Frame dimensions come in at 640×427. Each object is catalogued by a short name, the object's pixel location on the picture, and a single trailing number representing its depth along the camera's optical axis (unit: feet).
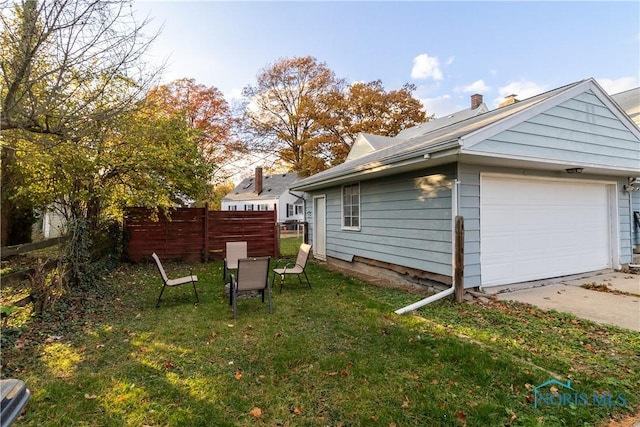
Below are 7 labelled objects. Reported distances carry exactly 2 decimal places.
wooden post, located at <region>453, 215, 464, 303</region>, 17.07
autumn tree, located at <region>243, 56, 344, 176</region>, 81.00
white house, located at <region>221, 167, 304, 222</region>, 102.06
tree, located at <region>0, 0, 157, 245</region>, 11.51
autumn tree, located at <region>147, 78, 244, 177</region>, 70.28
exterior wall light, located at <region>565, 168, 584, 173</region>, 21.06
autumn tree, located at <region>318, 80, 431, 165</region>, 80.23
